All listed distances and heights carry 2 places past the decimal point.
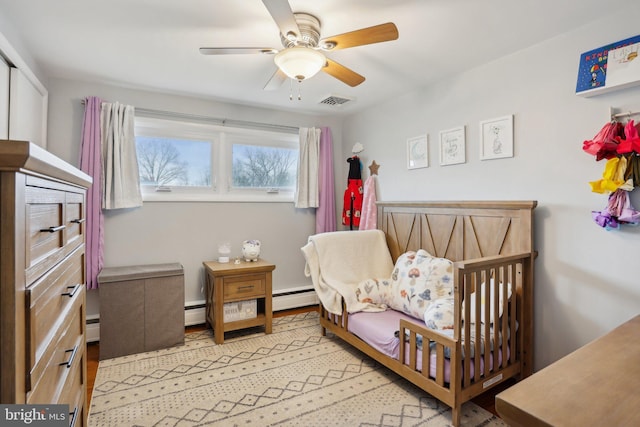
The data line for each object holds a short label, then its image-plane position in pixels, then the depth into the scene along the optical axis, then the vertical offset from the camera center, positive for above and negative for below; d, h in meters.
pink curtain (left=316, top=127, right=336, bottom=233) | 3.86 +0.22
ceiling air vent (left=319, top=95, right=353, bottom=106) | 3.12 +1.03
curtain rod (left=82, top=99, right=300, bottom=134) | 3.11 +0.88
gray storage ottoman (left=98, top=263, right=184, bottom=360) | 2.59 -0.82
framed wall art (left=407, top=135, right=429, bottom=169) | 2.97 +0.50
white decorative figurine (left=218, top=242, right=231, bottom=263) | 3.22 -0.44
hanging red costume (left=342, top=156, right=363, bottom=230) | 3.75 +0.15
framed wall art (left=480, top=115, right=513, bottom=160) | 2.33 +0.50
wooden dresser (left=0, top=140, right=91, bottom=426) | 0.63 -0.17
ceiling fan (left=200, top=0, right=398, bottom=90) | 1.63 +0.87
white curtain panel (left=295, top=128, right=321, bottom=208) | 3.77 +0.41
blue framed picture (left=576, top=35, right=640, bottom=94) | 1.83 +0.78
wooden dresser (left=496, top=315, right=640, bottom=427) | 0.69 -0.43
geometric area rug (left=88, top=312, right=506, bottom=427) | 1.85 -1.17
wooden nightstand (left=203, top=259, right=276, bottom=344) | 2.88 -0.74
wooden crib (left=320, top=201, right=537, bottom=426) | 1.79 -0.64
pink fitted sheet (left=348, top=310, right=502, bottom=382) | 1.93 -0.87
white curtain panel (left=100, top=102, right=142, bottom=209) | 2.85 +0.44
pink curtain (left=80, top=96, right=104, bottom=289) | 2.77 +0.25
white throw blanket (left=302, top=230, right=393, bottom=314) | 2.72 -0.50
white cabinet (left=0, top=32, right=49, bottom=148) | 1.91 +0.70
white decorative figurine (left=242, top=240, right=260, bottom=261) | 3.26 -0.42
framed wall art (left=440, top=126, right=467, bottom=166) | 2.65 +0.49
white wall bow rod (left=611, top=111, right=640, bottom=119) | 1.78 +0.50
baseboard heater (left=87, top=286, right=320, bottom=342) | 2.90 -1.05
